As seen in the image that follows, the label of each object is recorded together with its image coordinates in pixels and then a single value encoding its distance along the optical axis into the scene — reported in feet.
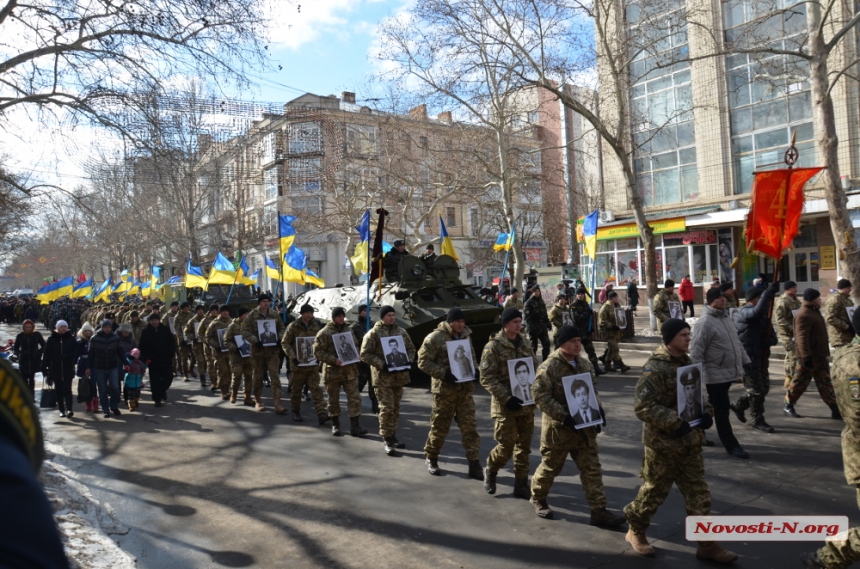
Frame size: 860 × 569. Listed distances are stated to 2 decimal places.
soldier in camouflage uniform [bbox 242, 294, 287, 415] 37.40
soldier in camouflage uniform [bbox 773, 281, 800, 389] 29.76
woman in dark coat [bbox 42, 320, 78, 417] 38.63
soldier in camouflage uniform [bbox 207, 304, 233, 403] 42.88
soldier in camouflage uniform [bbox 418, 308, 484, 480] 23.25
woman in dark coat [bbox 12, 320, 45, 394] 40.83
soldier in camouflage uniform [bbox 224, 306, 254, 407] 39.60
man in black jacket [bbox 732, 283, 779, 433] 27.14
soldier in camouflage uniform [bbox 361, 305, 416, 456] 26.94
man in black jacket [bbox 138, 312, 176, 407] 41.81
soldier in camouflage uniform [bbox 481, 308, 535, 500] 20.30
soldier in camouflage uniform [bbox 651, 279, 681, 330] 44.43
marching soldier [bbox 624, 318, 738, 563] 15.43
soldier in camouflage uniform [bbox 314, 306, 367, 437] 30.50
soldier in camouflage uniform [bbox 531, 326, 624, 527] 17.76
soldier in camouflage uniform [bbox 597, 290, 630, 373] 42.50
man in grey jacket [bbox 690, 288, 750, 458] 23.81
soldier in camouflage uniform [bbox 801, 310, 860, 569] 13.08
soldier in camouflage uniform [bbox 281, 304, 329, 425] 34.40
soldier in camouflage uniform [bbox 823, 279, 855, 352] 29.43
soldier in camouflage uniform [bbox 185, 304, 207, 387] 50.67
